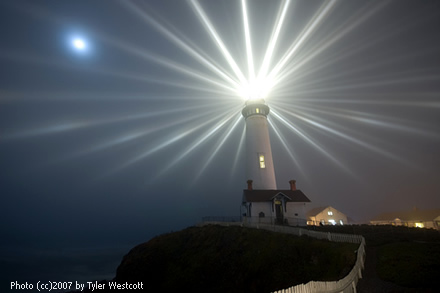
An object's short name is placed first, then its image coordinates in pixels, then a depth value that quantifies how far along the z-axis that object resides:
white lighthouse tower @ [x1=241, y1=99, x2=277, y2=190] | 39.53
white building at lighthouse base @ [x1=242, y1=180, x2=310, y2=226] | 33.12
